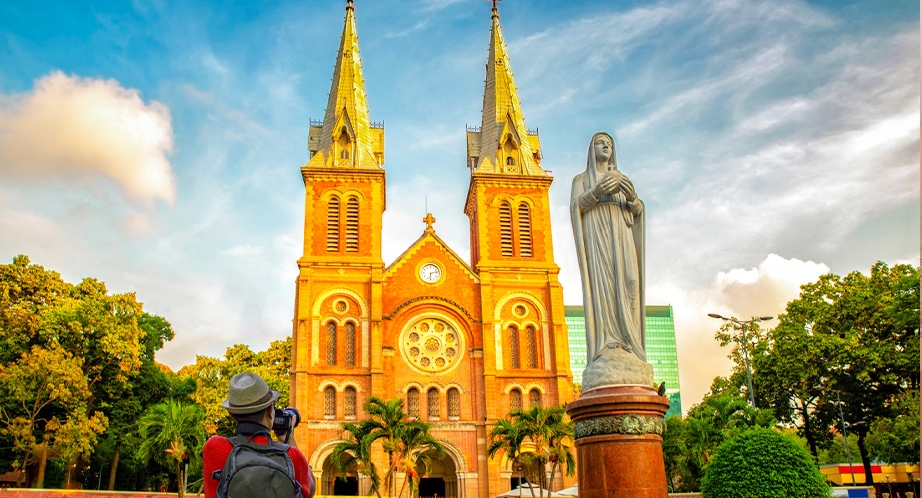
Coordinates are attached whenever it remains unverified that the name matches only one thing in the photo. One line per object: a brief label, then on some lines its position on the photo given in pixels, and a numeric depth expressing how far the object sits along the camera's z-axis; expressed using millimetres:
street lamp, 25933
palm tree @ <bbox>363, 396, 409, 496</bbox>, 28000
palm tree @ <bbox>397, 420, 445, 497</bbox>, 28203
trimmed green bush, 12911
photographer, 3439
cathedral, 36625
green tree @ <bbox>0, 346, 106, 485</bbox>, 29641
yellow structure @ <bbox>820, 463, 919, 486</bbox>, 39000
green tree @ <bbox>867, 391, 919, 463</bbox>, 26656
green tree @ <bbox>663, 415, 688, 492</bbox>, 33125
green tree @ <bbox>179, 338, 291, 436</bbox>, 39781
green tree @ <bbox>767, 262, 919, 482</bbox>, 31188
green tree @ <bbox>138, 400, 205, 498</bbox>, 24453
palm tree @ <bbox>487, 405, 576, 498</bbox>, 28891
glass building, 110812
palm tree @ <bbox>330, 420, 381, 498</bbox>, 27484
